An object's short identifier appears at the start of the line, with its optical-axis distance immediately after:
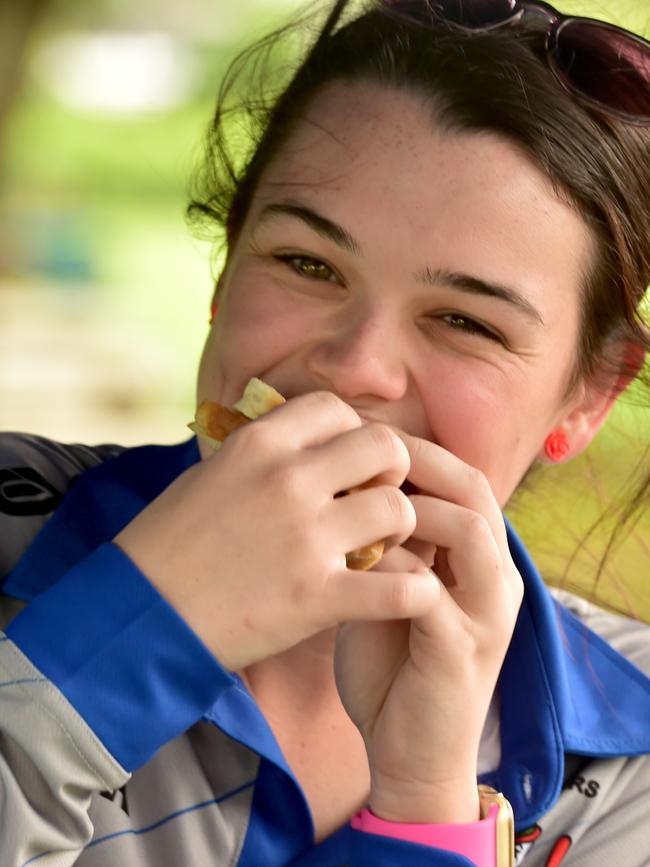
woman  1.89
